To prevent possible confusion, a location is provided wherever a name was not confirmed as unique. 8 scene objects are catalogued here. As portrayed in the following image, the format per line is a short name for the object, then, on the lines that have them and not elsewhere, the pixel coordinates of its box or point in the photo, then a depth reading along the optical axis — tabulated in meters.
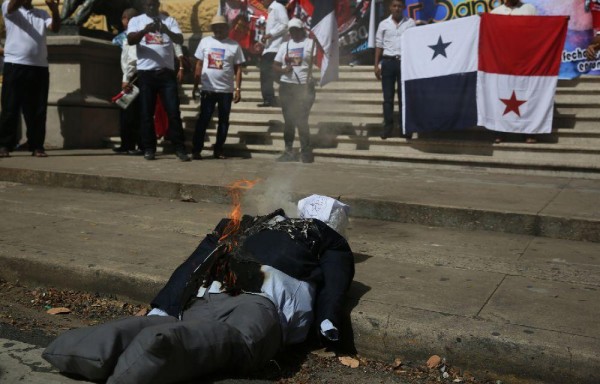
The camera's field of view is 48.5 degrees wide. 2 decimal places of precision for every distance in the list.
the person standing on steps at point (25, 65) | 8.18
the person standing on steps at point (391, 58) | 8.61
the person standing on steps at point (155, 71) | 8.23
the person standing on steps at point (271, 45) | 9.93
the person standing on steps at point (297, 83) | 8.25
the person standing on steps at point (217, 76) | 8.48
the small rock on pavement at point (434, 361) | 3.07
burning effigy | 2.58
